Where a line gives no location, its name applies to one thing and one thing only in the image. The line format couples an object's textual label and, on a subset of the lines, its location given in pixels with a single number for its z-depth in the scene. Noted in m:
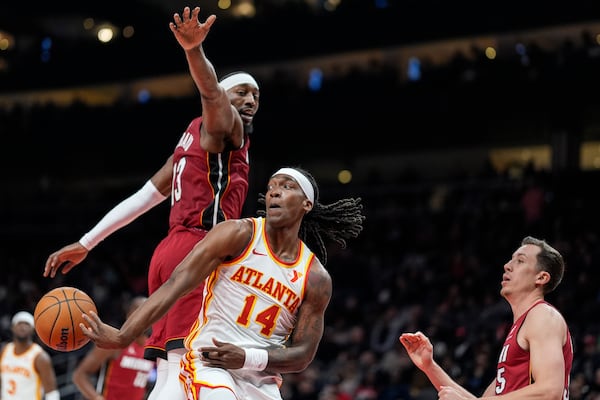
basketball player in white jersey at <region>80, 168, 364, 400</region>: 4.88
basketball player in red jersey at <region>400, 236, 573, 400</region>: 4.81
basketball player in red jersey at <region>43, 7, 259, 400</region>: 5.38
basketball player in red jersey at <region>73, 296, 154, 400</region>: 8.57
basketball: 4.97
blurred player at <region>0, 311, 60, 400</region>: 10.47
